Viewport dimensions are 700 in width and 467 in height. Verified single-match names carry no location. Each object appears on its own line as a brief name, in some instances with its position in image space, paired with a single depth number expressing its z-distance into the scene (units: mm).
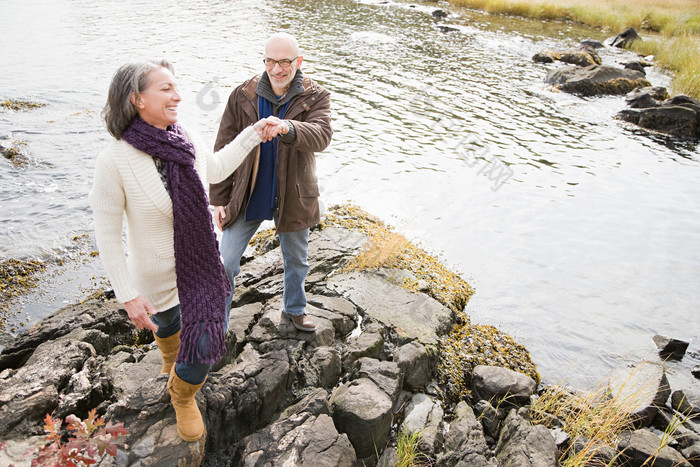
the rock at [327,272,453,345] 5789
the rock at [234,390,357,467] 3674
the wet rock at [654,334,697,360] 6789
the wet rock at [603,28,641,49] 26219
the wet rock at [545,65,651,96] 17812
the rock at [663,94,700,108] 15242
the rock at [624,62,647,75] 20291
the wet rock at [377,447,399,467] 4277
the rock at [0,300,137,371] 4766
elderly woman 2789
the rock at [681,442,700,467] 4969
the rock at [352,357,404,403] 4794
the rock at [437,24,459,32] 26297
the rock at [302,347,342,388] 4668
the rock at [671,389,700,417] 5766
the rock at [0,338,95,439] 3672
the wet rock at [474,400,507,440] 5062
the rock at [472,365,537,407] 5332
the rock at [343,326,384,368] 5176
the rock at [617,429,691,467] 4762
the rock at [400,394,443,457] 4496
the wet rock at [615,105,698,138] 14606
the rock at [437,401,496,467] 4258
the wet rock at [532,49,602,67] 20984
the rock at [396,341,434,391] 5223
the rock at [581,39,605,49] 25234
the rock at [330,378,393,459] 4258
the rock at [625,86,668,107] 16016
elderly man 3973
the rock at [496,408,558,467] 4297
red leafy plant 2850
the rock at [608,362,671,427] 5508
